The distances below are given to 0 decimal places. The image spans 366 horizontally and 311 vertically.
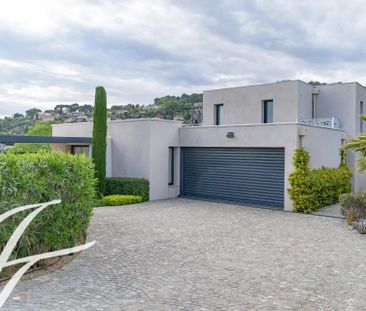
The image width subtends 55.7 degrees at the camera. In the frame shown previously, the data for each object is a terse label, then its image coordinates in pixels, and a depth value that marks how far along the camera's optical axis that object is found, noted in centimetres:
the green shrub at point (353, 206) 1091
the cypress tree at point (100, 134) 1498
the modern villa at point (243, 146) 1386
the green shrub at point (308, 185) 1298
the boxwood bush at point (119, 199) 1405
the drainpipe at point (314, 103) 2172
